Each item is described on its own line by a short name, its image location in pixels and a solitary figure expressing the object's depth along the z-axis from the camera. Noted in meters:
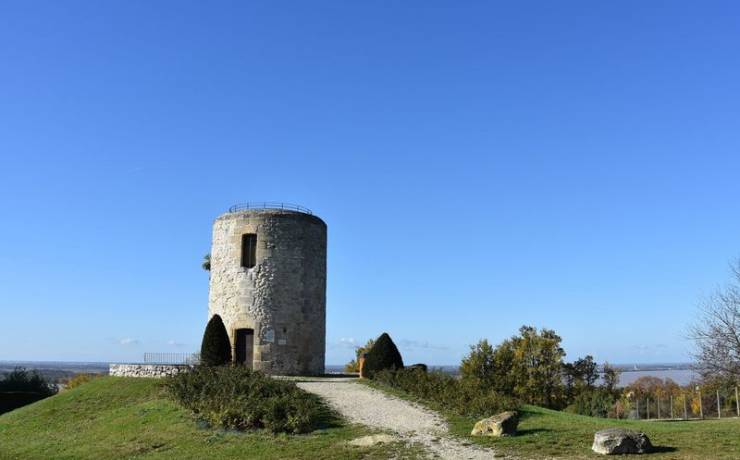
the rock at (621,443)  12.67
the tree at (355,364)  44.16
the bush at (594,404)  34.22
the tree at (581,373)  41.50
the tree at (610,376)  43.11
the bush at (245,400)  16.27
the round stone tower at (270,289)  28.66
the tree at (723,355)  23.76
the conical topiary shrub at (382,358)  27.08
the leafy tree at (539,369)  39.64
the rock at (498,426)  14.85
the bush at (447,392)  17.53
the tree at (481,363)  40.47
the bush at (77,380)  51.49
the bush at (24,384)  33.34
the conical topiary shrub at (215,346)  25.70
